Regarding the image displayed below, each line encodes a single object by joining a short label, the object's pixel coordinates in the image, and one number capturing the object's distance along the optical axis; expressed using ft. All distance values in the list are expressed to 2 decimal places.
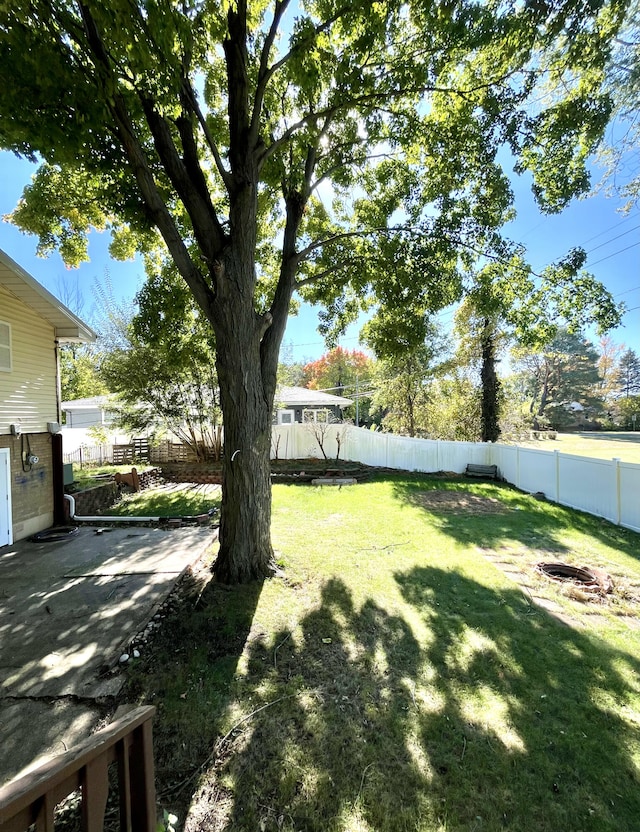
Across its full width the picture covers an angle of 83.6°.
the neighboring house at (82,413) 60.90
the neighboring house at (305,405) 54.60
